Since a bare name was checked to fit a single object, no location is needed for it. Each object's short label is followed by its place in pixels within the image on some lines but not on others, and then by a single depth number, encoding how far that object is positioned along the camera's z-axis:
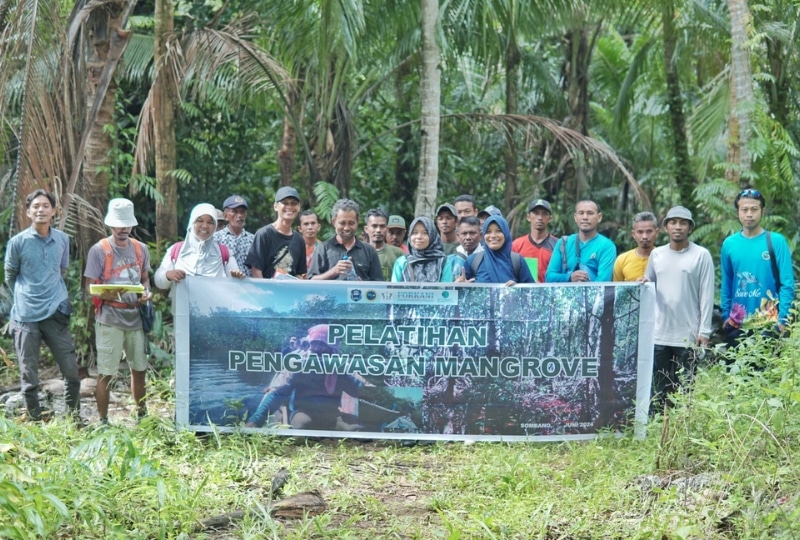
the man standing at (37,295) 6.56
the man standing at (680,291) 6.50
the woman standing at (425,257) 6.77
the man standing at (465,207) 7.91
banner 6.43
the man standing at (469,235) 6.95
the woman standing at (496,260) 6.71
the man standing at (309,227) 7.38
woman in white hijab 6.54
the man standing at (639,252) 6.87
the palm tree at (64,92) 7.42
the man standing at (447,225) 7.46
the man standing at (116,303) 6.61
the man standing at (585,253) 6.91
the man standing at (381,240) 7.27
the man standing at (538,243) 7.32
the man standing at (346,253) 6.73
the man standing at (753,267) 6.57
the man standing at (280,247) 6.94
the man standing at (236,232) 7.40
